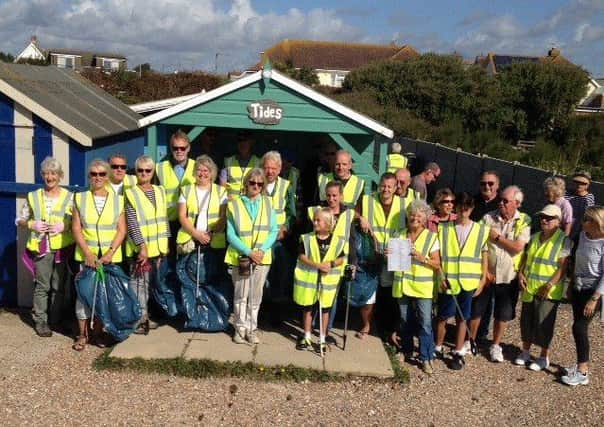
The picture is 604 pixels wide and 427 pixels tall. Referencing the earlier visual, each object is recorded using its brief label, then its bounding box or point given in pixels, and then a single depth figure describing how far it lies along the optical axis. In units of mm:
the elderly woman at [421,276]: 5480
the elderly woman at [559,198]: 5824
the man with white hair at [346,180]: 5906
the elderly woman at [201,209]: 5727
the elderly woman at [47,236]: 5707
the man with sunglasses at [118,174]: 5791
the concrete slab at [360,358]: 5426
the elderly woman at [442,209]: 5602
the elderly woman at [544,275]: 5406
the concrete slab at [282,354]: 5520
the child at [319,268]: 5566
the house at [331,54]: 61906
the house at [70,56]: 62250
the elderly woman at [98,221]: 5449
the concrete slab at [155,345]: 5539
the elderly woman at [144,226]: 5570
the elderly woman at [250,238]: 5547
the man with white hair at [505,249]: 5559
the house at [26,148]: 6273
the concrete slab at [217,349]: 5555
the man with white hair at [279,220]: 5941
